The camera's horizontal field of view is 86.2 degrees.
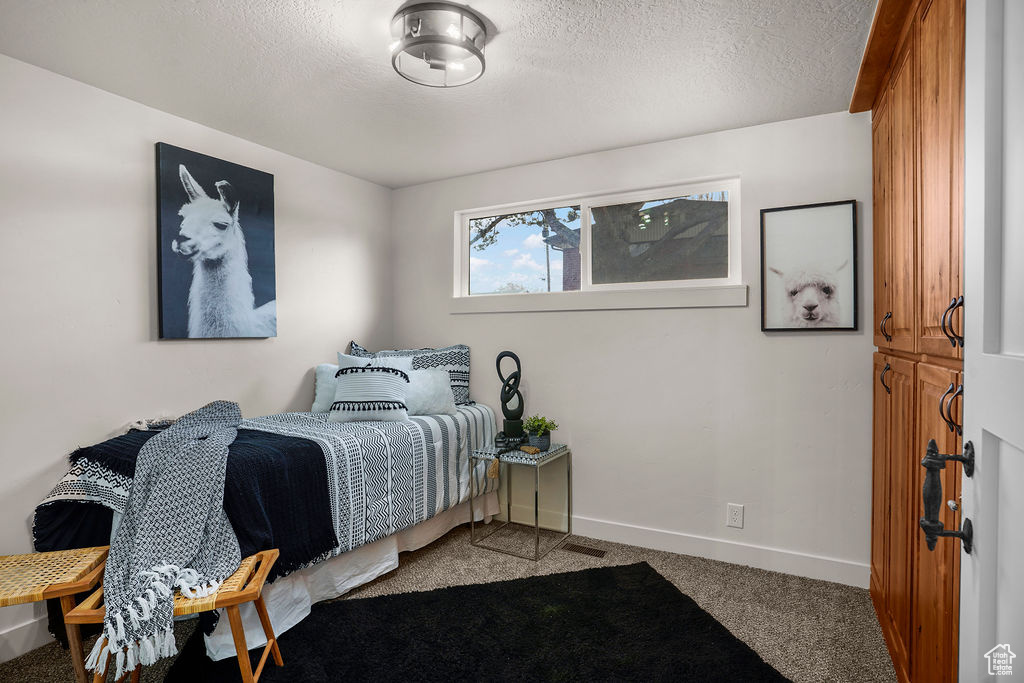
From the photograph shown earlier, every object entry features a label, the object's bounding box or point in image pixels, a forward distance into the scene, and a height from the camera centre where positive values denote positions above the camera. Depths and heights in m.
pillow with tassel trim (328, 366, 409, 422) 2.89 -0.32
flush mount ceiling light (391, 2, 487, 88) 1.81 +1.03
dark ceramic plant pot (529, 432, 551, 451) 3.16 -0.61
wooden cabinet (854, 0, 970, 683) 1.21 +0.09
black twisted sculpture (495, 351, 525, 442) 3.21 -0.42
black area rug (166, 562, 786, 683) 1.93 -1.19
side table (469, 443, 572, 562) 2.96 -0.74
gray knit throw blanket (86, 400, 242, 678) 1.65 -0.70
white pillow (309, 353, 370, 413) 3.28 -0.27
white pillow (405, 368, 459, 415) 3.17 -0.34
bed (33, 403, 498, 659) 2.10 -0.68
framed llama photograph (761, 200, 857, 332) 2.60 +0.33
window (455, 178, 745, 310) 3.04 +0.57
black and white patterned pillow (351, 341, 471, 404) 3.55 -0.16
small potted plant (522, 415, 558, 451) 3.17 -0.56
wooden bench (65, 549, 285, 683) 1.62 -0.82
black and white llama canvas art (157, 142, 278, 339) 2.63 +0.47
